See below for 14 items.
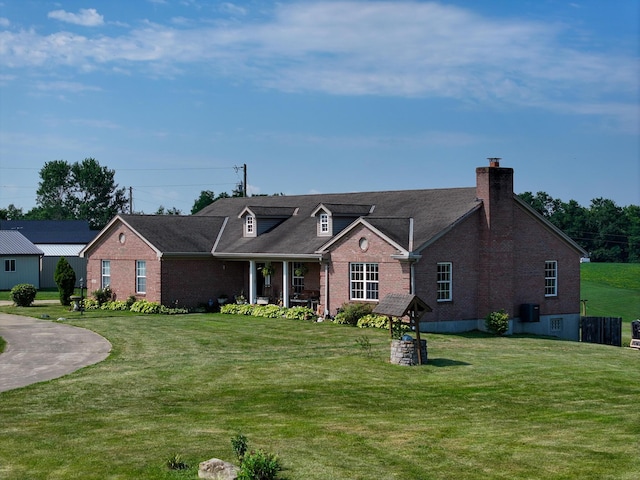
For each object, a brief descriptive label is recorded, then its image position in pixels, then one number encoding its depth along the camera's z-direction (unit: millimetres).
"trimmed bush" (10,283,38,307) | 49531
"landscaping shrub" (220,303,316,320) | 40125
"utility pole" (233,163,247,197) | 74250
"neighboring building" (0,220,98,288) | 70062
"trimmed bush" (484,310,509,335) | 37172
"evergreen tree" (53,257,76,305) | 49844
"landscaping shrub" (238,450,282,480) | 14242
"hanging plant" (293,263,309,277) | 42250
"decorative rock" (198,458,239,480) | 14562
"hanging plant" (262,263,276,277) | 43812
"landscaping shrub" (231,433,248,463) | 15367
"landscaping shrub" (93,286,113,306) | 47344
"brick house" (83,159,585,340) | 37000
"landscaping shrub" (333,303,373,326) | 37156
